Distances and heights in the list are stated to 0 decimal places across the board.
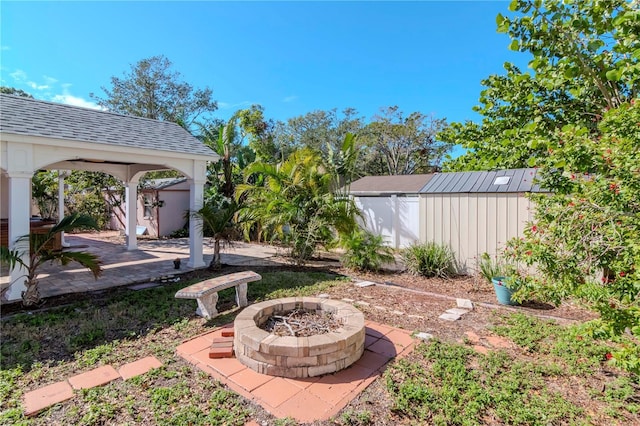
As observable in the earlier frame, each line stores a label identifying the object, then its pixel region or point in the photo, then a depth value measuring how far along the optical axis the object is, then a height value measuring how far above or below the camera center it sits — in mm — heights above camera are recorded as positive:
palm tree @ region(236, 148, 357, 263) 9039 +129
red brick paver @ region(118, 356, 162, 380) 3398 -1760
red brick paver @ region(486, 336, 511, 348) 4152 -1752
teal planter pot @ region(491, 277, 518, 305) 5871 -1515
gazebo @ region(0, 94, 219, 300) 5723 +1435
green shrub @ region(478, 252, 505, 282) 6942 -1226
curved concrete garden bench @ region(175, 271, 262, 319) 4668 -1221
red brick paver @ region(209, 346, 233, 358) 3725 -1683
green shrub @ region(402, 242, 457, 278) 7855 -1230
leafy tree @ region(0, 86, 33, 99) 24500 +9855
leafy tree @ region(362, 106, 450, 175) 26719 +6329
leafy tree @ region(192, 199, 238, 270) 7895 -283
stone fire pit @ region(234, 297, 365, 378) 3321 -1509
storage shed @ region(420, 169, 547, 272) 7109 +76
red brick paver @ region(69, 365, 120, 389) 3209 -1773
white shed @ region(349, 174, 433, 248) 11617 -88
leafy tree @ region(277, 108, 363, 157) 29812 +8241
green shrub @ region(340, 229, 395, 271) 8391 -1066
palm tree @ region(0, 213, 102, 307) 5441 -809
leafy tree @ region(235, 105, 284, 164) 17084 +4915
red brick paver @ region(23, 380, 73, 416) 2836 -1780
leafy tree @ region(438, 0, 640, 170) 4555 +2451
